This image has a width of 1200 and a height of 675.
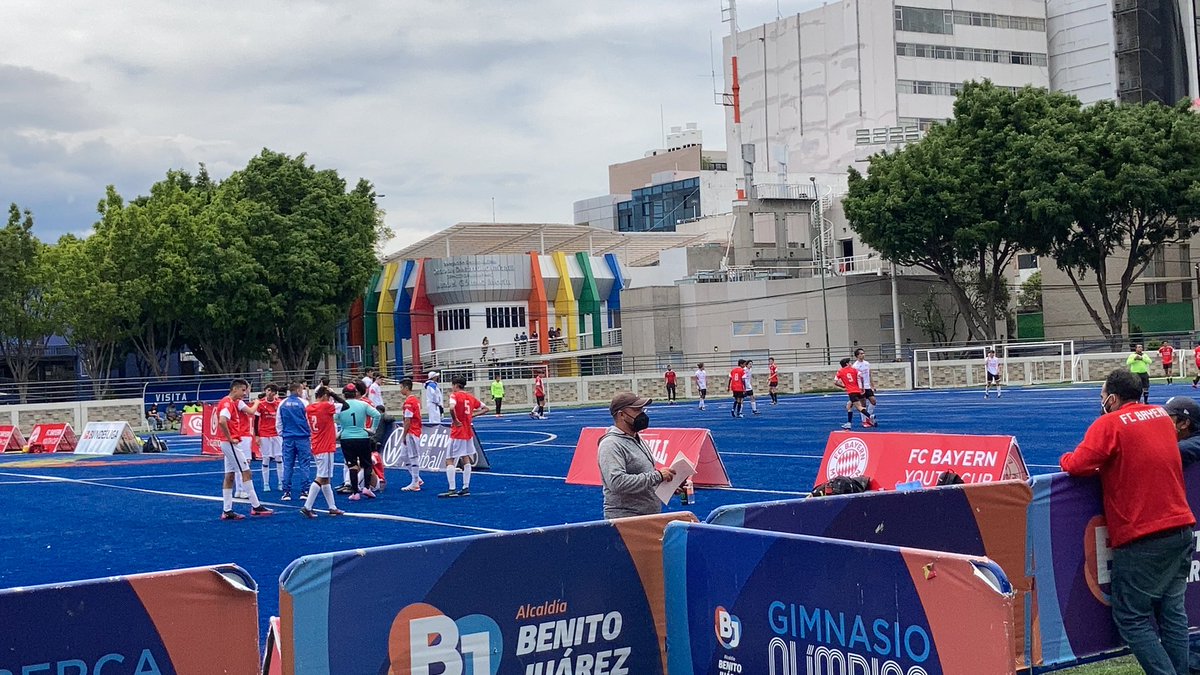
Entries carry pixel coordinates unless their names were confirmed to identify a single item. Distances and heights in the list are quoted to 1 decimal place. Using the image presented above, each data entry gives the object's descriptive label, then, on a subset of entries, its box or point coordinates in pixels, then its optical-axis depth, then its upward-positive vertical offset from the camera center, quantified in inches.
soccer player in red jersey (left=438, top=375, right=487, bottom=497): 811.4 -51.6
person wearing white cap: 1085.1 -33.7
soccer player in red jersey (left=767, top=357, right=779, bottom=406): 1879.9 -56.7
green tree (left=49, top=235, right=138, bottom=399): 2271.2 +126.8
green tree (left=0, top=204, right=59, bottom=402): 2310.5 +152.9
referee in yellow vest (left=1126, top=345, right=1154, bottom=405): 1381.6 -37.9
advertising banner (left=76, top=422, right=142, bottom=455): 1449.3 -75.3
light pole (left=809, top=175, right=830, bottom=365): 2445.4 +204.9
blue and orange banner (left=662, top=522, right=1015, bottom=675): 226.1 -50.6
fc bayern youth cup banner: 601.3 -59.2
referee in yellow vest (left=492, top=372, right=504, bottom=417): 1897.1 -51.4
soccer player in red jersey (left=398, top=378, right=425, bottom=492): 879.7 -52.6
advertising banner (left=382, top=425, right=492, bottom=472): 989.2 -71.8
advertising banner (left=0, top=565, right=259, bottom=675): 226.8 -46.2
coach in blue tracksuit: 791.7 -44.0
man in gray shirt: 362.6 -33.2
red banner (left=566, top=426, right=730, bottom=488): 778.8 -65.8
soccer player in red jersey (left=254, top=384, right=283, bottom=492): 883.4 -45.3
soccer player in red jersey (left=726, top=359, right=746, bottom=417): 1540.4 -44.8
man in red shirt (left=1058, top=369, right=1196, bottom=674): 290.2 -42.4
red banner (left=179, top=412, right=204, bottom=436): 1758.1 -75.5
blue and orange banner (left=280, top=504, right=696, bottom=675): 250.2 -50.8
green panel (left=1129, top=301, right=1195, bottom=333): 2645.4 +15.8
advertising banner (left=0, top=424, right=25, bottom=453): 1610.5 -78.6
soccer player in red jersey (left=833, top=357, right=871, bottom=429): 1210.6 -45.9
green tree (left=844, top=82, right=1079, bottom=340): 2240.2 +254.2
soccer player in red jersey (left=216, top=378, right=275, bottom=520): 716.8 -45.1
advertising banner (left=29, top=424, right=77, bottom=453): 1573.6 -76.8
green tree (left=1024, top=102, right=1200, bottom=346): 2139.5 +244.0
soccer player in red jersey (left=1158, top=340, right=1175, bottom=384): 1806.1 -44.8
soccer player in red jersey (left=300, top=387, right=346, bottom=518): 714.8 -44.6
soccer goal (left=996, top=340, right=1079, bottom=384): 2106.3 -60.6
